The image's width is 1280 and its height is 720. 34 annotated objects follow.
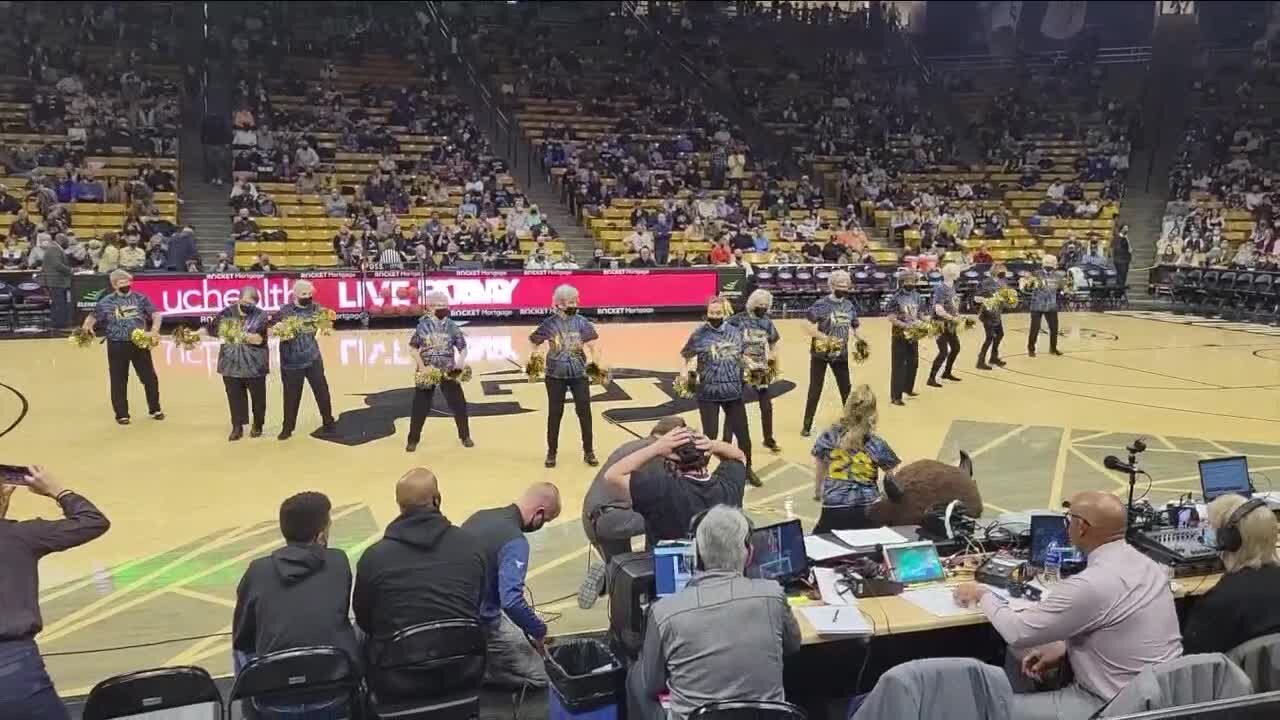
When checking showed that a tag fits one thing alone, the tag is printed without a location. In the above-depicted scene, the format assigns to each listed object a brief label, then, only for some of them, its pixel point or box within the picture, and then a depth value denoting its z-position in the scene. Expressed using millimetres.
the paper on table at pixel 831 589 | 4668
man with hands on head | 5238
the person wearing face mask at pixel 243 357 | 10188
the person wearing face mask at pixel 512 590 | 4785
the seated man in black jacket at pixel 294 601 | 4094
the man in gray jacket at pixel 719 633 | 3783
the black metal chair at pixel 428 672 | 4078
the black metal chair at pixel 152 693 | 3787
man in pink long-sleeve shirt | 4035
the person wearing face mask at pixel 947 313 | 13141
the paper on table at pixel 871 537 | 5346
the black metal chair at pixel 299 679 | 3818
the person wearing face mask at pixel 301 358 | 10273
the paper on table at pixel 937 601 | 4539
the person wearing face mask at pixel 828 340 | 10719
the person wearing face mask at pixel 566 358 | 9500
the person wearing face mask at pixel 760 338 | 9492
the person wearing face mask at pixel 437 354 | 9844
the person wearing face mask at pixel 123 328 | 10797
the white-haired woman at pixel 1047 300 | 15695
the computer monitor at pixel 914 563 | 4914
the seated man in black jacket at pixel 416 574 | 4309
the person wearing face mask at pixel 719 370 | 9031
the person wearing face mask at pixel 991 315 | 14727
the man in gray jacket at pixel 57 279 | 17125
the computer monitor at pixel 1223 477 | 5699
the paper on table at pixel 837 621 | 4309
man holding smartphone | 3699
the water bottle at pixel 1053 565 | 4926
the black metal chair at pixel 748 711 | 3527
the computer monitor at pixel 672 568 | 4480
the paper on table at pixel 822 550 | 5113
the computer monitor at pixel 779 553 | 4668
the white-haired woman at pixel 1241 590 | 4035
